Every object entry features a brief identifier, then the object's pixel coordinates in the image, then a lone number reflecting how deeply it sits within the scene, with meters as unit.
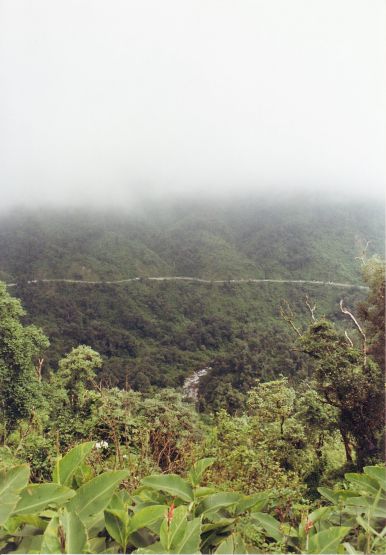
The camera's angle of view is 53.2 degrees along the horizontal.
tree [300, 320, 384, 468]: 6.16
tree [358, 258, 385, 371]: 6.70
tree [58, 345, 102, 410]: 11.67
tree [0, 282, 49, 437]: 11.34
